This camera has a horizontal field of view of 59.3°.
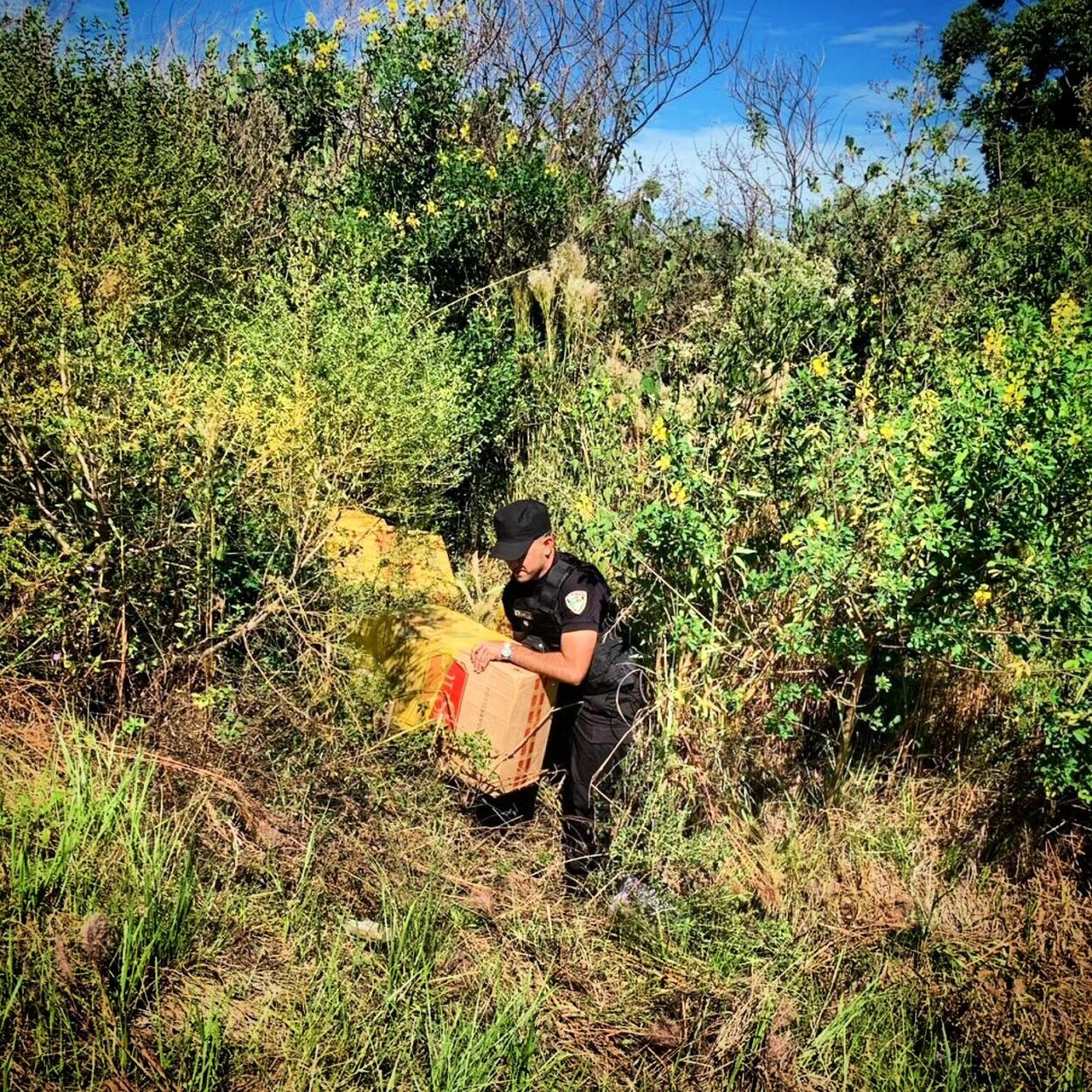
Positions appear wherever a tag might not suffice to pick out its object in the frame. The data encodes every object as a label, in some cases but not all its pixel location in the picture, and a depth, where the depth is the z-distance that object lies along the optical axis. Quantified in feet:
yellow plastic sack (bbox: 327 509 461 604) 13.48
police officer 13.25
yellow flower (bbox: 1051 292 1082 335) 13.82
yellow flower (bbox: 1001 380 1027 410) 11.76
